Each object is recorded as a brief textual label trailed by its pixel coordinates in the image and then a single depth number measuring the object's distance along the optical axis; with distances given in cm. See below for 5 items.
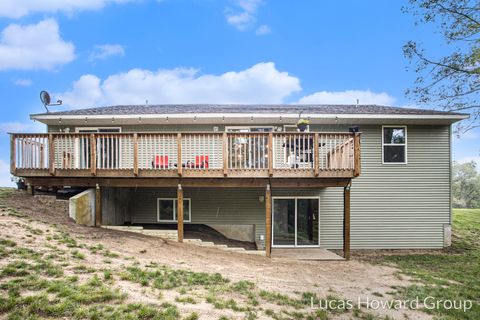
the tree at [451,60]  745
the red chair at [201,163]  864
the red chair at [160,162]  890
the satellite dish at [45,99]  1142
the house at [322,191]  1067
